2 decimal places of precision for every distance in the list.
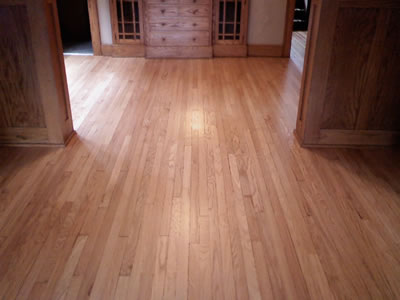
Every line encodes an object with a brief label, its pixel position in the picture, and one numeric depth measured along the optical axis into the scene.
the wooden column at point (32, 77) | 2.65
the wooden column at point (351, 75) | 2.67
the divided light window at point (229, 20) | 5.04
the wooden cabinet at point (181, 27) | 4.95
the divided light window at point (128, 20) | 5.04
